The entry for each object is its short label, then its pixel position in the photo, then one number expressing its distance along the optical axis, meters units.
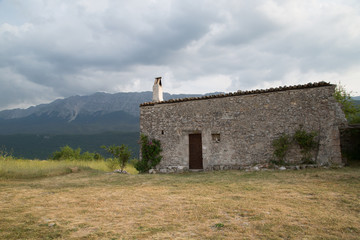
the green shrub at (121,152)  12.58
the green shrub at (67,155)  24.12
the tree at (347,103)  14.78
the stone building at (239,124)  9.47
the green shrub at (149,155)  11.88
